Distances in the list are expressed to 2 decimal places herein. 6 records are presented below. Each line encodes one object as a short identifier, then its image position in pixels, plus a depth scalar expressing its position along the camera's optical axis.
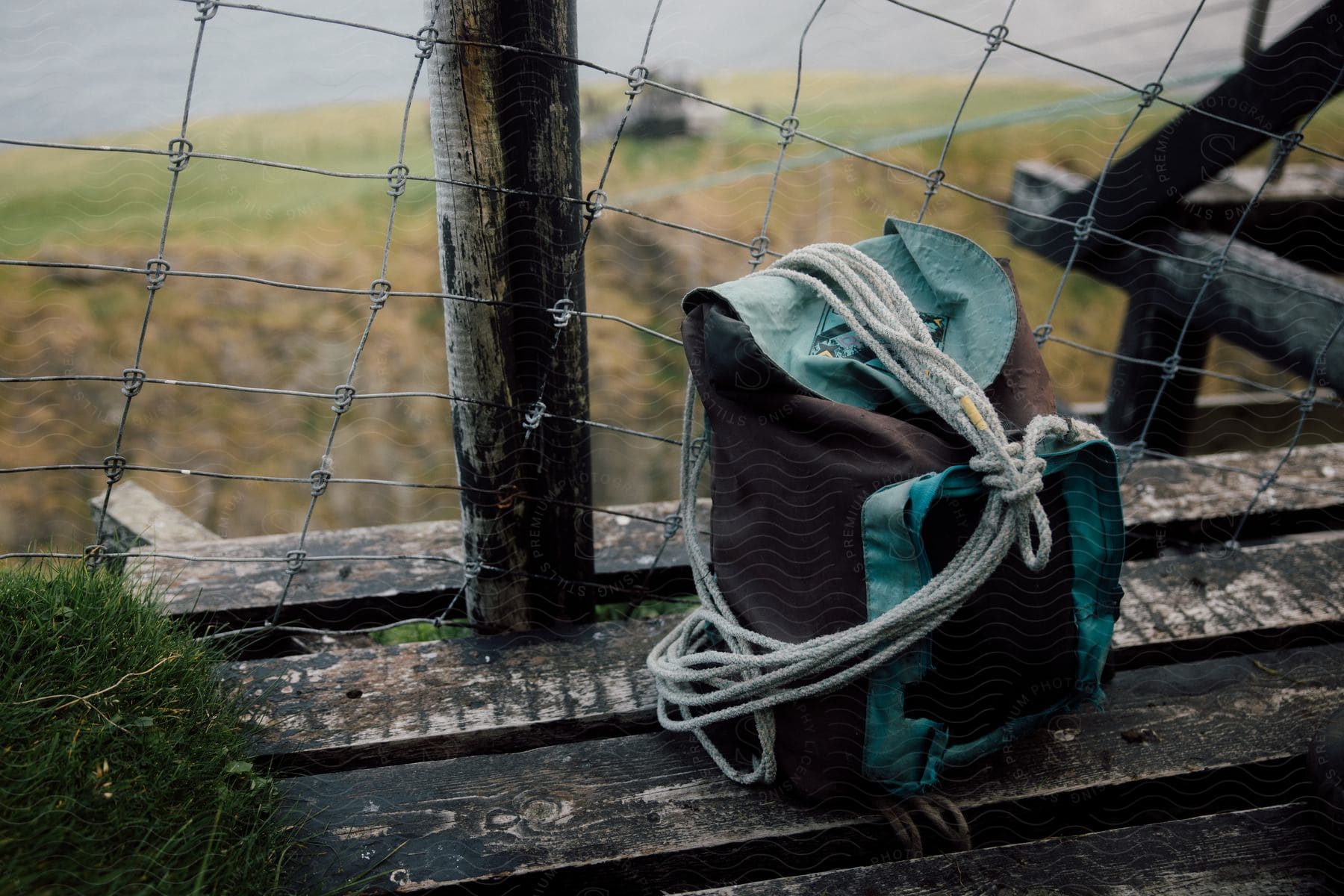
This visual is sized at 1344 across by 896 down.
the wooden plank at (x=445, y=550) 1.83
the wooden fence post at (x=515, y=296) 1.47
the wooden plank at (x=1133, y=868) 1.26
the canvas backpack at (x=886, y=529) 1.27
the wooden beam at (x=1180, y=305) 2.27
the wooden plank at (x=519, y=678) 1.50
